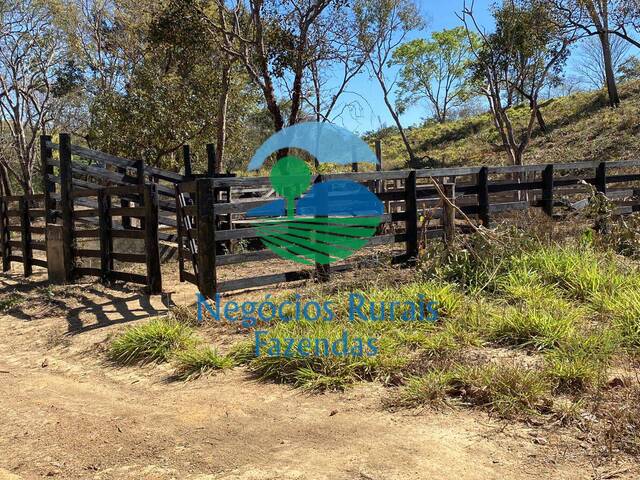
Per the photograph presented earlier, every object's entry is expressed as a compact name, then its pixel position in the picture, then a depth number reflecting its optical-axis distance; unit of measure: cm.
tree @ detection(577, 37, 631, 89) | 4102
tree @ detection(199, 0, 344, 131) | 1459
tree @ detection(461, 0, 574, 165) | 1734
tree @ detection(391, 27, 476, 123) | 4328
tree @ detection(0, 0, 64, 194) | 2381
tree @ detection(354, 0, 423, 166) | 2168
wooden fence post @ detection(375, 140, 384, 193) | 1676
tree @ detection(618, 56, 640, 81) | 4186
